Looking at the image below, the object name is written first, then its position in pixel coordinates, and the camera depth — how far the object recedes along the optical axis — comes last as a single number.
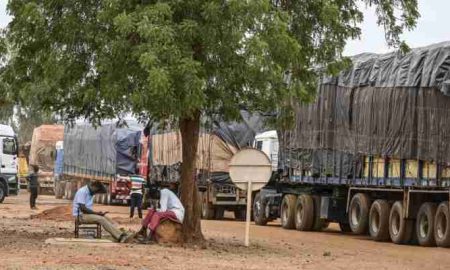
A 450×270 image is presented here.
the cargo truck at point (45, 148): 61.09
